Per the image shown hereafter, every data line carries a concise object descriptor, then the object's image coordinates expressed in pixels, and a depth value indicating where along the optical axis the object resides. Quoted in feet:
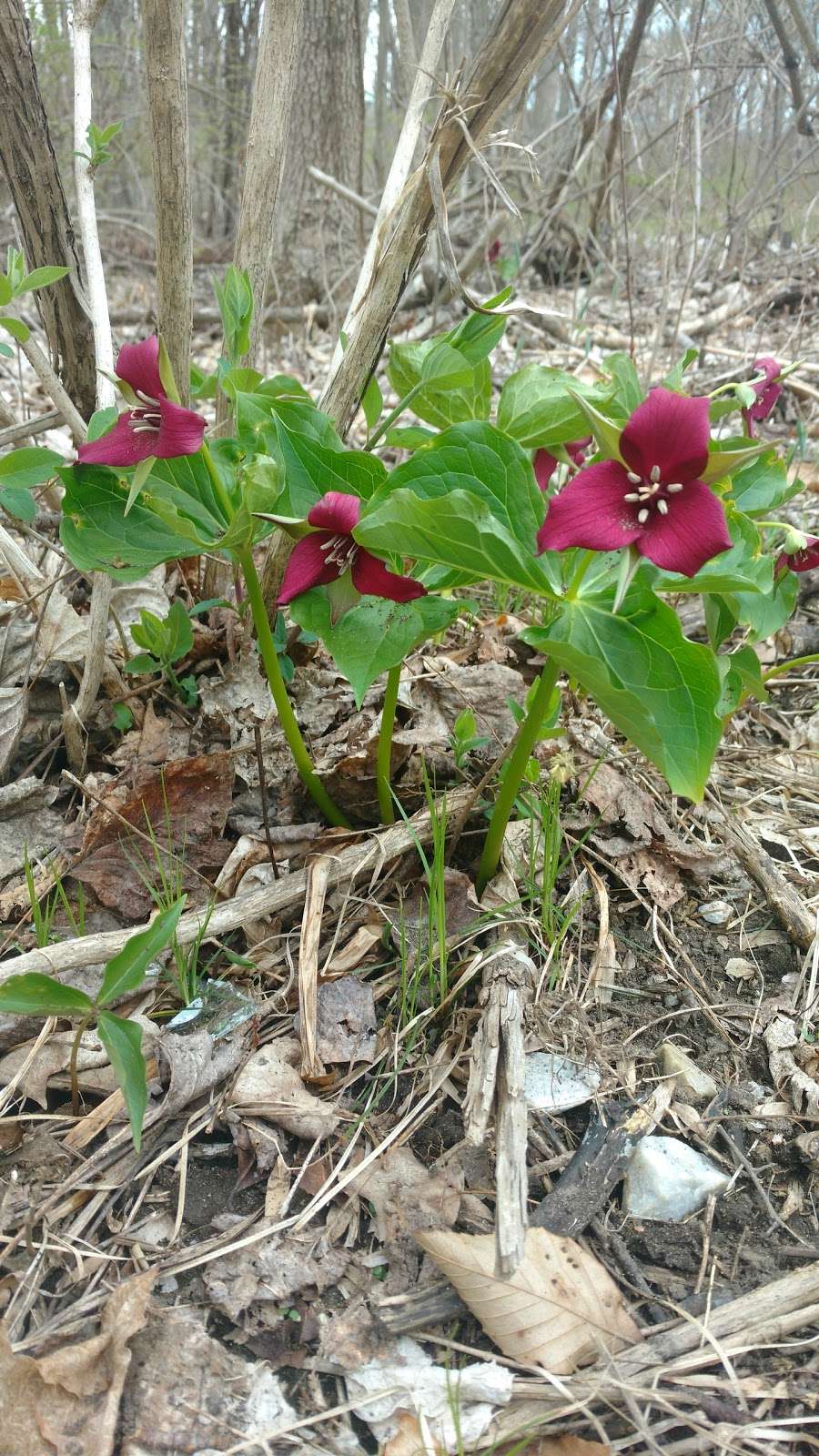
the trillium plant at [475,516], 0.85
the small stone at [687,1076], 1.09
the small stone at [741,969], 1.25
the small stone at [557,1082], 1.07
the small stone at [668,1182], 0.97
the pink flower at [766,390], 1.34
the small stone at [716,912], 1.33
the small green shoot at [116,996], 0.88
